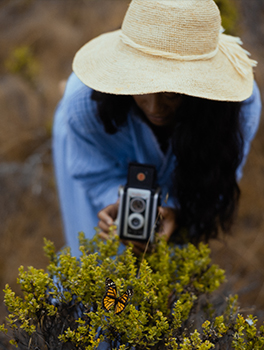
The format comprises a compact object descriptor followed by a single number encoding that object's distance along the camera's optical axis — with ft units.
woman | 3.42
